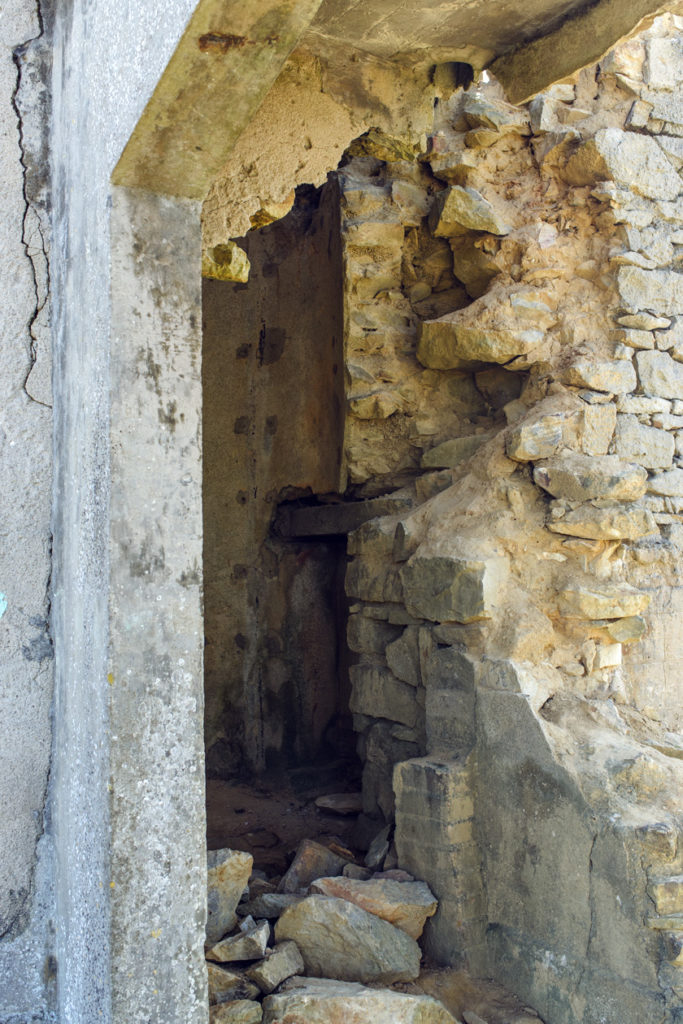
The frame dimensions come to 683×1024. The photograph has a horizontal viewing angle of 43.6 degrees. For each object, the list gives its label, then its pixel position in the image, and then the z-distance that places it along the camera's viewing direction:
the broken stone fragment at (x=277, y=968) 2.83
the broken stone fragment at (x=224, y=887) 3.06
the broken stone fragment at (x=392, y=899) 3.23
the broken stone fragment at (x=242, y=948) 2.89
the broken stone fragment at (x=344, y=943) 3.05
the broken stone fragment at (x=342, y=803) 4.82
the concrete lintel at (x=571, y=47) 2.89
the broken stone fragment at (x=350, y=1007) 2.68
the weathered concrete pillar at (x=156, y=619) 1.88
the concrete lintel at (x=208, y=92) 1.65
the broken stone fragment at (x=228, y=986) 2.73
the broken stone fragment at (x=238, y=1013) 2.58
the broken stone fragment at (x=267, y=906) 3.23
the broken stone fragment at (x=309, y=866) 3.59
